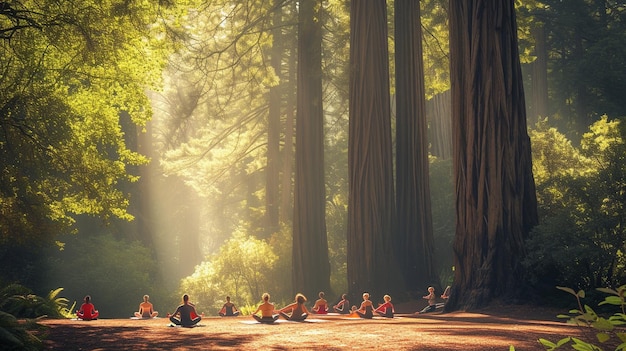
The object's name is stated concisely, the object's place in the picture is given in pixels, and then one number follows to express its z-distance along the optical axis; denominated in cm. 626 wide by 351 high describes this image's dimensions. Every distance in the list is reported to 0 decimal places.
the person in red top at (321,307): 2227
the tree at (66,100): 1827
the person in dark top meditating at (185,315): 1620
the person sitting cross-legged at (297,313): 1778
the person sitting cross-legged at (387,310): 1969
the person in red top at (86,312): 1886
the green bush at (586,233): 1747
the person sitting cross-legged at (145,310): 2273
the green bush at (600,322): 426
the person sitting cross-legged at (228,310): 2328
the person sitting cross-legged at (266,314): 1739
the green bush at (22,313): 984
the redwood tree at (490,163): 1881
